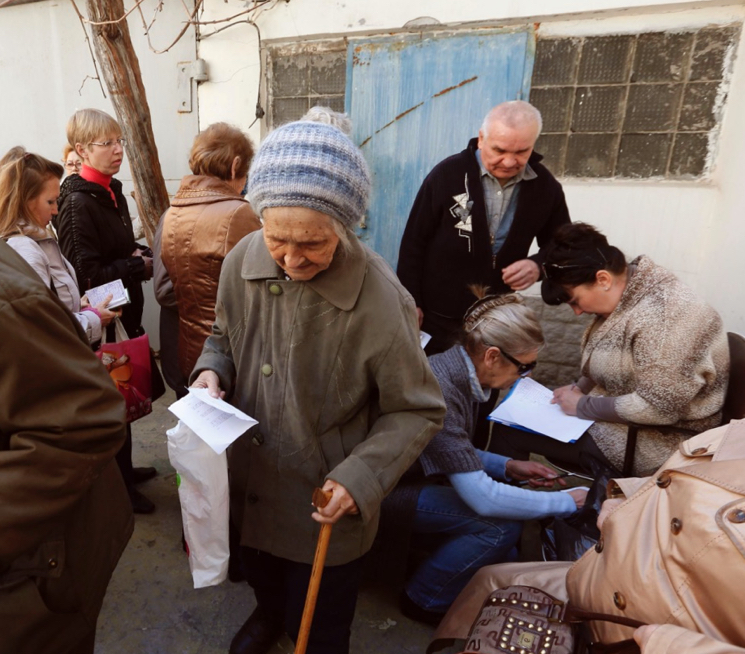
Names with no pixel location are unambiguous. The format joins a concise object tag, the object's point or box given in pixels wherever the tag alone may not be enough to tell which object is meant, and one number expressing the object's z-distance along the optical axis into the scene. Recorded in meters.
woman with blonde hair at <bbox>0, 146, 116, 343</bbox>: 2.13
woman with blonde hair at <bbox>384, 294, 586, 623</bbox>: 1.94
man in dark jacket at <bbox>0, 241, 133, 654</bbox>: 1.01
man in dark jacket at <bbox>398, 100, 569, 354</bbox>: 2.82
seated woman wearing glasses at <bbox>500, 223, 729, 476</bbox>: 2.16
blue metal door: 3.90
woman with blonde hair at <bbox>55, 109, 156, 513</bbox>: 2.69
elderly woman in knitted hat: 1.26
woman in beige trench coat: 0.98
